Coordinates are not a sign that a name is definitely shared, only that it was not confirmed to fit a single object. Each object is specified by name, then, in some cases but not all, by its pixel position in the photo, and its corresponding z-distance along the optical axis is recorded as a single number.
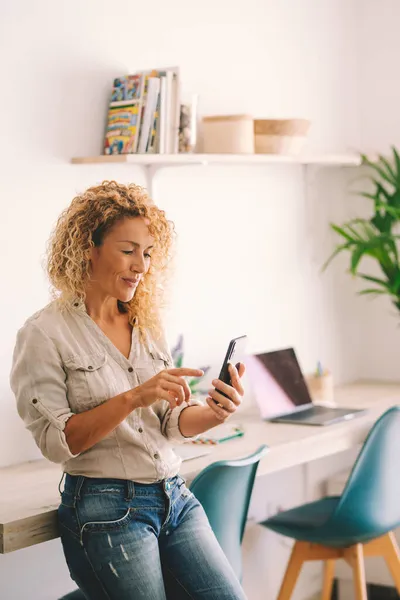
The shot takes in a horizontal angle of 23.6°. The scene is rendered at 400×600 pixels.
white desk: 1.95
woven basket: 3.08
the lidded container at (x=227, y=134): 2.95
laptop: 3.06
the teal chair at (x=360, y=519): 2.68
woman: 1.81
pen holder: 3.32
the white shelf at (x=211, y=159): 2.65
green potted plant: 3.47
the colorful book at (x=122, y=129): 2.71
